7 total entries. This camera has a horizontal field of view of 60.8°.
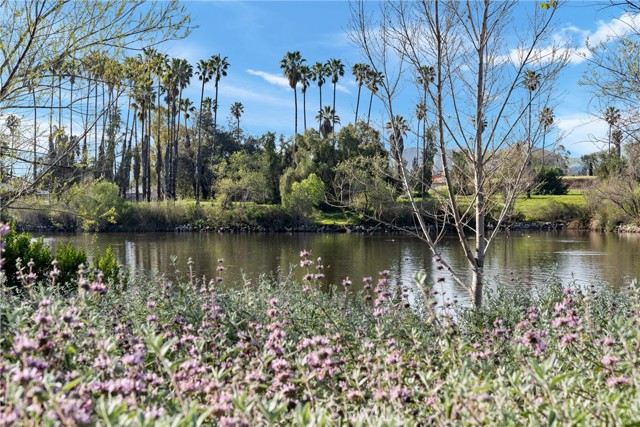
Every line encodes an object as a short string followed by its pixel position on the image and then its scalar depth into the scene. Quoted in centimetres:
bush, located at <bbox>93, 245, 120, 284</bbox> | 1179
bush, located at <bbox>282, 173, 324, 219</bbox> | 5794
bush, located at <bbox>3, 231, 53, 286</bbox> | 1139
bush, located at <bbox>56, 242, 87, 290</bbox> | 1185
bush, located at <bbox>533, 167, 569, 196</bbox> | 7297
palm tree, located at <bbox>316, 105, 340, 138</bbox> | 7412
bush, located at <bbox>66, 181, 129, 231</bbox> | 5303
